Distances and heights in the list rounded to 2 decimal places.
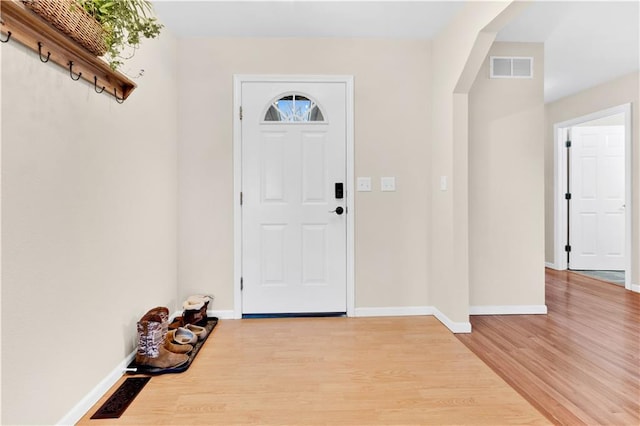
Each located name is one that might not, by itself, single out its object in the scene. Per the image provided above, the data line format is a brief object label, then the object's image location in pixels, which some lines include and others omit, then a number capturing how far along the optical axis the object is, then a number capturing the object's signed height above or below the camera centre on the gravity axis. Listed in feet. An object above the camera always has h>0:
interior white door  15.38 +0.57
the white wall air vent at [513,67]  9.72 +4.08
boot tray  6.39 -2.91
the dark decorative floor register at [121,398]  5.19 -3.01
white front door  9.48 +0.41
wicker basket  4.05 +2.43
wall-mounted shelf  3.79 +2.15
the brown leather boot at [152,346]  6.40 -2.51
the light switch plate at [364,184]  9.53 +0.77
